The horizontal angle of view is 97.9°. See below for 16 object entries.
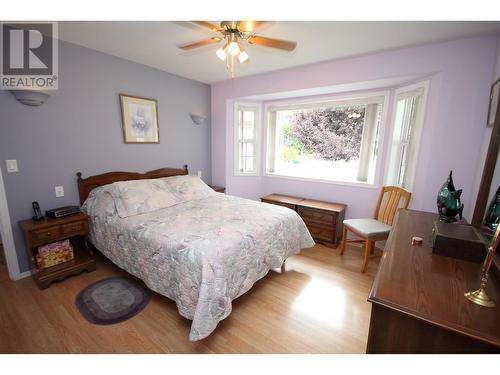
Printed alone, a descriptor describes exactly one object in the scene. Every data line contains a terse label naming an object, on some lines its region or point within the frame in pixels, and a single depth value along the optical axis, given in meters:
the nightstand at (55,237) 1.95
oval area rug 1.75
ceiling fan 1.50
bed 1.51
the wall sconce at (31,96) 1.96
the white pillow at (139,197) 2.27
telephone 2.10
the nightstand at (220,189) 3.66
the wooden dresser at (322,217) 2.99
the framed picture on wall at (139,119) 2.74
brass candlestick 0.81
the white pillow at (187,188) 2.84
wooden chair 2.40
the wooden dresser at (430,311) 0.72
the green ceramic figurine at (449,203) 1.51
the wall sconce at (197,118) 3.47
